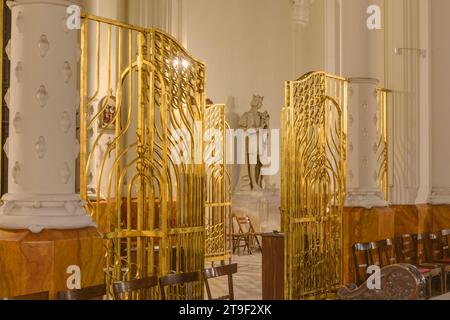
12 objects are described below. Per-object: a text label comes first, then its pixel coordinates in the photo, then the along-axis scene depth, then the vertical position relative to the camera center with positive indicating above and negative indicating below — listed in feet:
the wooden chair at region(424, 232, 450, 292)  29.96 -3.21
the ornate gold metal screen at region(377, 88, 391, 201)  33.45 +1.84
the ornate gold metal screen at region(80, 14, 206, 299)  19.20 +0.45
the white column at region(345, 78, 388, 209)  28.66 +1.78
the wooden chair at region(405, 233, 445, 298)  24.49 -3.42
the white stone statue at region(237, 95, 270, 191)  52.75 +2.86
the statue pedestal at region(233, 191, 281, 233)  51.01 -2.00
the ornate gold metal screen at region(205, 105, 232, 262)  37.17 +0.02
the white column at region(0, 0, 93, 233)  15.90 +1.41
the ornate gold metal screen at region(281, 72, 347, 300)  25.59 -0.47
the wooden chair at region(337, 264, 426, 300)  13.37 -2.10
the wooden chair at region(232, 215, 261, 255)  46.24 -3.66
